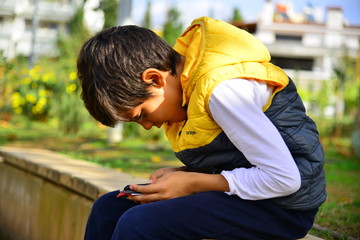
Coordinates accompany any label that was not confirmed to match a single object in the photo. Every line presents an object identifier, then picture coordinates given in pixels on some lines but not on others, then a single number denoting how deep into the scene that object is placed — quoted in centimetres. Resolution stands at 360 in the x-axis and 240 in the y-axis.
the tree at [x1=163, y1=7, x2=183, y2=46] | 3152
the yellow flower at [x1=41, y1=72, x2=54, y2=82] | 893
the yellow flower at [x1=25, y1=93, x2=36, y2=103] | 848
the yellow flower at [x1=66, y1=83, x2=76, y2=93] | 826
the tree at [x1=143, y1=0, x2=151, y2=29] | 3678
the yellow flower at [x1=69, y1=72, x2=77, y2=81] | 848
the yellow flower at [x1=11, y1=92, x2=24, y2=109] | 854
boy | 143
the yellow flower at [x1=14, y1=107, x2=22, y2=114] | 871
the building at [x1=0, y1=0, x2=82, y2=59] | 3762
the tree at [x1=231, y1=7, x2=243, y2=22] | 4112
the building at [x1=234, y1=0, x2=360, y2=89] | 4194
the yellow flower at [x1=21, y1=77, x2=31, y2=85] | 886
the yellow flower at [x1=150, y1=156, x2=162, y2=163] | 473
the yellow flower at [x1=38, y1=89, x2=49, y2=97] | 859
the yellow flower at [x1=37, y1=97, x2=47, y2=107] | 852
